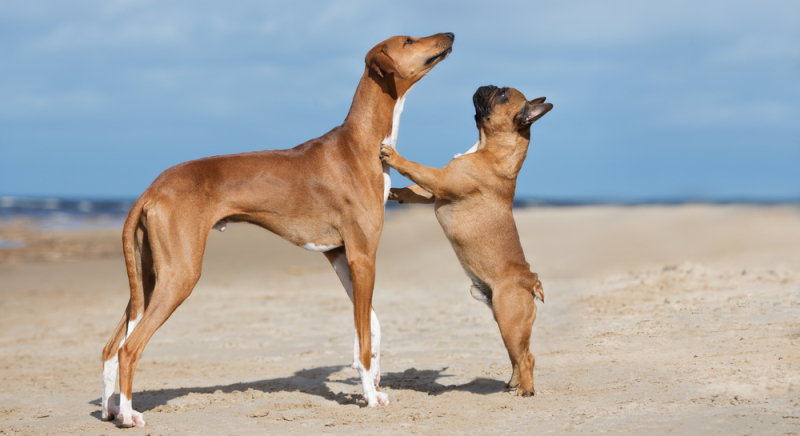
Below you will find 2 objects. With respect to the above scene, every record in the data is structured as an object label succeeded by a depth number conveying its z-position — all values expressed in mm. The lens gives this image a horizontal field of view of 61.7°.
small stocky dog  5766
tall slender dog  5016
